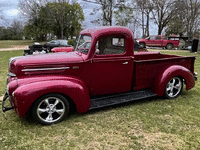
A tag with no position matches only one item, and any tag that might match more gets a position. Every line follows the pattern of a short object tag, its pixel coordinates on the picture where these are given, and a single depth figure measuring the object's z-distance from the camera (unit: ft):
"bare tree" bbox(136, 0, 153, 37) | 107.76
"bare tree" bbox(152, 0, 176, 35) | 105.50
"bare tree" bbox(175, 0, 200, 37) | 81.77
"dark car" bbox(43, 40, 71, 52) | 56.80
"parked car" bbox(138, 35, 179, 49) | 70.85
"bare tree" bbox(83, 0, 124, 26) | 90.26
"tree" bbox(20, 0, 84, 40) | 90.60
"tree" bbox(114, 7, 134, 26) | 118.88
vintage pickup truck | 9.42
